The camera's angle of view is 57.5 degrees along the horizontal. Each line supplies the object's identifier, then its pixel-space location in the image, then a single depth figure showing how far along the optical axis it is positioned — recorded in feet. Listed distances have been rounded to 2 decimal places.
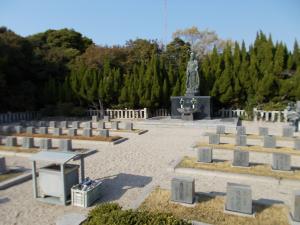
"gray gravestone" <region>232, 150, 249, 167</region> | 33.94
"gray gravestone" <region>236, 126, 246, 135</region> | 52.24
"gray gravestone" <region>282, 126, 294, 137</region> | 55.36
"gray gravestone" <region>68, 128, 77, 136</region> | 56.44
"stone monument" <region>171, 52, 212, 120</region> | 77.87
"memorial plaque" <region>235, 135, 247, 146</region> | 46.62
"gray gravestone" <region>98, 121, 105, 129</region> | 65.98
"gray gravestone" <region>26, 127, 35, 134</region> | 61.77
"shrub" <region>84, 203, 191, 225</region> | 16.34
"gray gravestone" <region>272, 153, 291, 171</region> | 31.96
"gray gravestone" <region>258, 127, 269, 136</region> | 54.85
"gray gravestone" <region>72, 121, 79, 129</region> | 67.21
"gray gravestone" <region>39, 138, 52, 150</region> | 44.05
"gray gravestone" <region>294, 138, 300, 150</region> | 44.06
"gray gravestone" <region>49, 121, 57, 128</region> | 69.31
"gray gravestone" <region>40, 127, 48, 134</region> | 60.49
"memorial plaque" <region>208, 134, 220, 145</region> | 48.19
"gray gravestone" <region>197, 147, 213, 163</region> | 35.88
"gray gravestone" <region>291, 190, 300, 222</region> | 20.25
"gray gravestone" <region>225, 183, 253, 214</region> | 21.77
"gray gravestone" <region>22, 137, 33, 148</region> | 46.04
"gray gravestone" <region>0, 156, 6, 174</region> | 32.70
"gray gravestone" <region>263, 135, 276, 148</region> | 45.22
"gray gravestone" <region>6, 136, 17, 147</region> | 47.44
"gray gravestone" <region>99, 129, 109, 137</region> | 54.89
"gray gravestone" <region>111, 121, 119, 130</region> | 66.91
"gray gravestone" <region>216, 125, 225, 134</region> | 58.59
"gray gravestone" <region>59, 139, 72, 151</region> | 43.39
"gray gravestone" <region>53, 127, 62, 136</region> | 58.39
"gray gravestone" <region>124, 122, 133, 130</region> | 65.81
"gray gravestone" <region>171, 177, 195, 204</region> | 23.76
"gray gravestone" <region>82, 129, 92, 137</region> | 55.71
